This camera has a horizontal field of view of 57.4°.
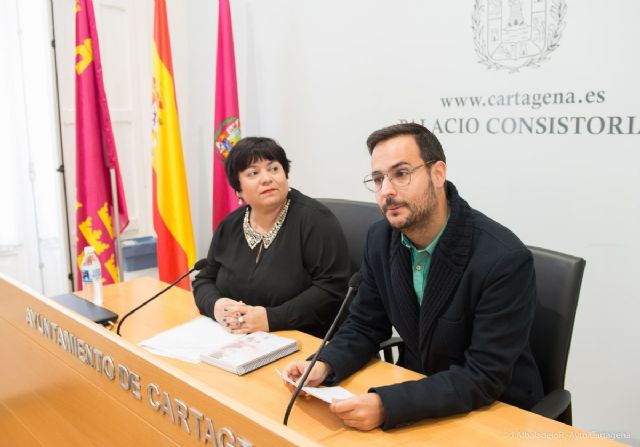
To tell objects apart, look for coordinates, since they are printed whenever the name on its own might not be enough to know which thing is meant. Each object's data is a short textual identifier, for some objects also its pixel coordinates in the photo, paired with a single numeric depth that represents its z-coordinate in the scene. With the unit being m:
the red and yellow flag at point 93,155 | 3.15
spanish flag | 3.40
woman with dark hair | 1.96
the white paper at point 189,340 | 1.67
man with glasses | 1.26
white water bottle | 2.14
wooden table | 1.00
